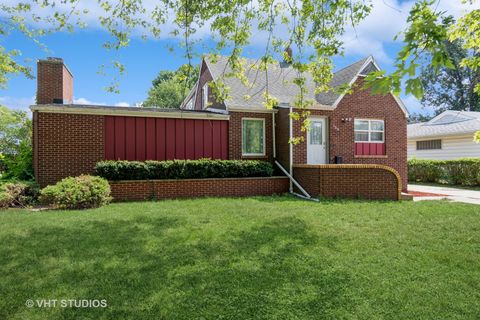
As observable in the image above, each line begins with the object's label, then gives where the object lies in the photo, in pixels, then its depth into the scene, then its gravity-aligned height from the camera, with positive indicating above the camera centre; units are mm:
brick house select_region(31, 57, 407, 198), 10328 +1106
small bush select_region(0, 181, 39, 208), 8164 -892
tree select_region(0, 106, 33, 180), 22275 +2644
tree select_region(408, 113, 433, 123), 49731 +7202
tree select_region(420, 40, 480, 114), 41531 +9506
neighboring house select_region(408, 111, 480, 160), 18141 +1487
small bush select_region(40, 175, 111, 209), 7898 -831
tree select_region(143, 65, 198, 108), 38188 +8440
